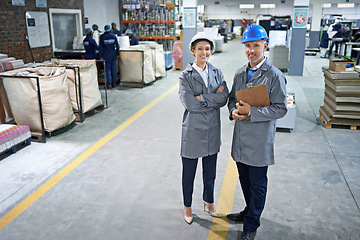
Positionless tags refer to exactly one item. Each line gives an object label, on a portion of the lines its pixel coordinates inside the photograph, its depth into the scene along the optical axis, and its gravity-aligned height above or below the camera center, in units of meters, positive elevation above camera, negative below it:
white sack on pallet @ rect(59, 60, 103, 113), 6.07 -0.89
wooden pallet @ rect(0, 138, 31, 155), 4.68 -1.61
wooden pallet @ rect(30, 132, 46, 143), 5.18 -1.56
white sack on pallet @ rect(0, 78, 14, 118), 5.27 -1.04
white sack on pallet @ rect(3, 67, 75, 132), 5.05 -0.98
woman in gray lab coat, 2.78 -0.56
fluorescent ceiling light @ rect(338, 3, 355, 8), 31.36 +2.92
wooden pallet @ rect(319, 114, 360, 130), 5.86 -1.59
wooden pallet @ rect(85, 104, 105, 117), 6.78 -1.54
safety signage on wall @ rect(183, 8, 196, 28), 11.64 +0.69
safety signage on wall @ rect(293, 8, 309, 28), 10.75 +0.63
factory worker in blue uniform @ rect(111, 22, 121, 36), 12.07 +0.27
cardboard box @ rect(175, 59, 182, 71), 12.48 -1.08
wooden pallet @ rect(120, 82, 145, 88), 9.50 -1.38
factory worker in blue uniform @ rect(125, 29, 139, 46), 12.43 -0.16
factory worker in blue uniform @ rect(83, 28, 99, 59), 9.25 -0.24
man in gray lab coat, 2.57 -0.68
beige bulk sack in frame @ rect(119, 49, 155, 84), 9.21 -0.82
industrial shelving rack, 13.91 +0.77
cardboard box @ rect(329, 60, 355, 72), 5.86 -0.53
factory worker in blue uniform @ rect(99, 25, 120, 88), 8.98 -0.37
